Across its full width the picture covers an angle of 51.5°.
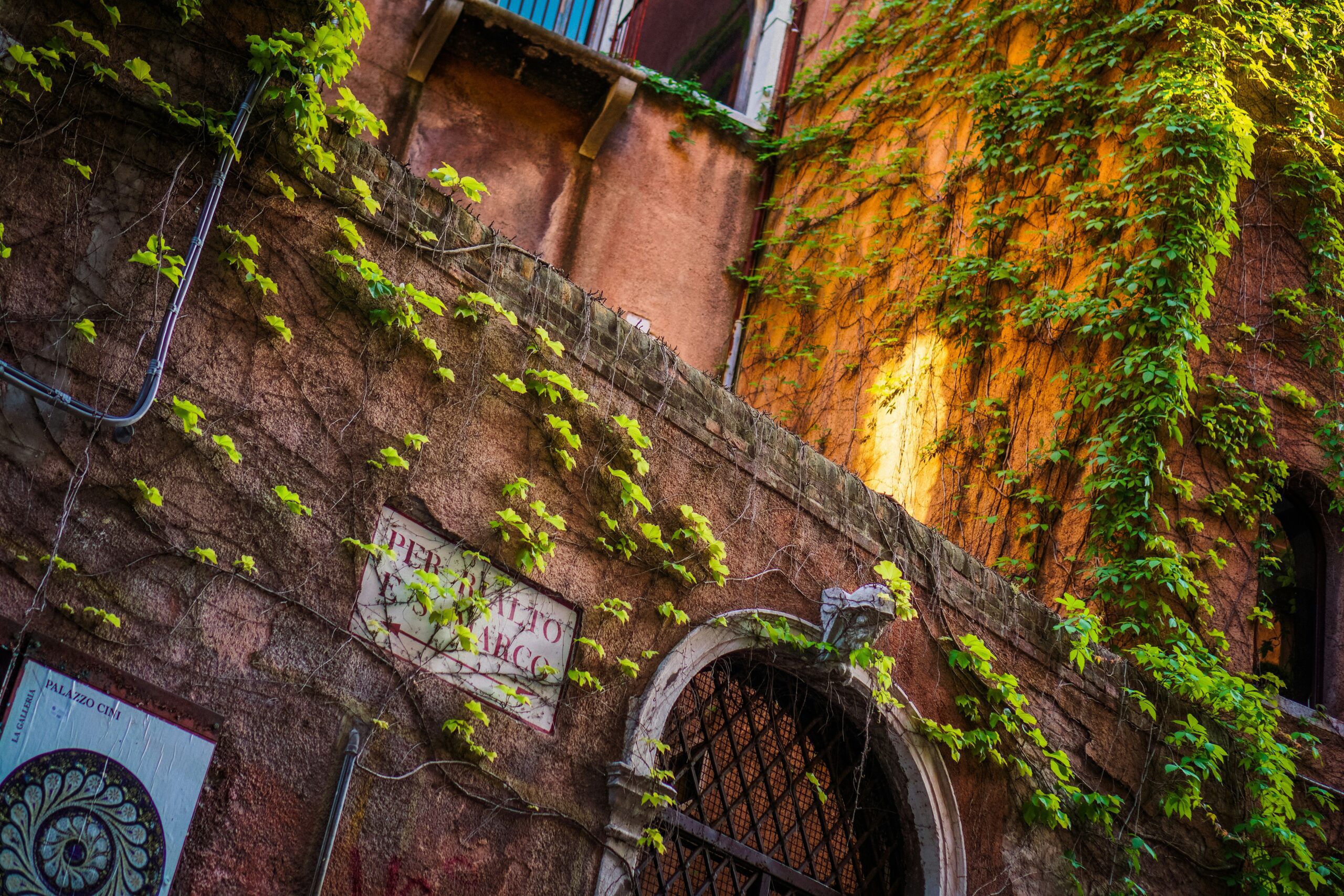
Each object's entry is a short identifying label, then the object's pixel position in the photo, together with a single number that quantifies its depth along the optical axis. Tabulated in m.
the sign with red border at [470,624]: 4.88
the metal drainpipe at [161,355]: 4.16
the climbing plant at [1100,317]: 7.28
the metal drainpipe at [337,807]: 4.38
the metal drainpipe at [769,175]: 10.89
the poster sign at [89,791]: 3.85
